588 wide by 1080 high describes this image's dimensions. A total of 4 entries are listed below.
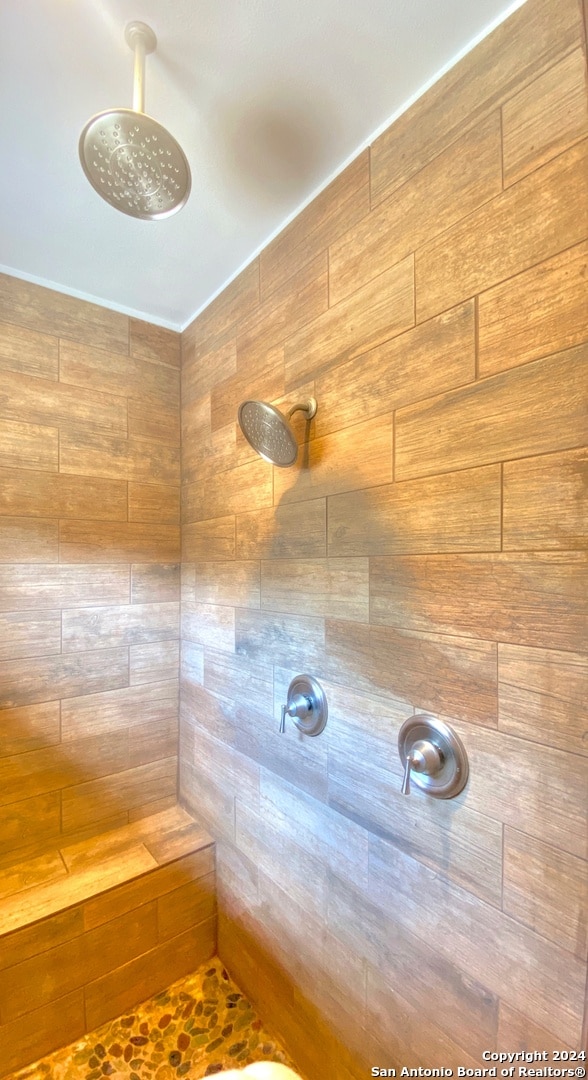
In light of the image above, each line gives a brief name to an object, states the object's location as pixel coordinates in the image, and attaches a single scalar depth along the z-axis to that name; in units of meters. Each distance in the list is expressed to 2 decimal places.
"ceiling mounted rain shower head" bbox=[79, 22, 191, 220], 0.79
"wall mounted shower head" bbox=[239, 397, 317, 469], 1.06
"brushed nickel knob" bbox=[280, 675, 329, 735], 1.10
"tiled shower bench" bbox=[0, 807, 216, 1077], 1.20
